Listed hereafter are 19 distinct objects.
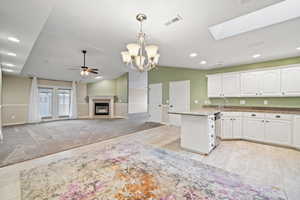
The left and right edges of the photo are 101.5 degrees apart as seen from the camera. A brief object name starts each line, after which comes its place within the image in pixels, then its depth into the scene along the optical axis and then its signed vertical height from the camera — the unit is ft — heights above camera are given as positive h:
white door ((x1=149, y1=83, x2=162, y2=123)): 20.53 -0.07
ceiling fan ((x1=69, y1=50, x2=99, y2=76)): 12.54 +3.29
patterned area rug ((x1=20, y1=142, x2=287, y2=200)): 5.03 -3.83
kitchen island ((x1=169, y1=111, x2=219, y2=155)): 8.98 -2.31
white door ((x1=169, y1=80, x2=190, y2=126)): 17.34 +0.52
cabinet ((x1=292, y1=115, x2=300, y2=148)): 9.45 -2.34
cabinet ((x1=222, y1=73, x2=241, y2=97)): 12.64 +1.83
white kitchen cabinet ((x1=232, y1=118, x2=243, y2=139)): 11.78 -2.53
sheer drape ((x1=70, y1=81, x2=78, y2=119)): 25.32 -0.34
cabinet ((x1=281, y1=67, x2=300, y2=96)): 10.01 +1.72
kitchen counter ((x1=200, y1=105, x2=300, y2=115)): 10.21 -0.72
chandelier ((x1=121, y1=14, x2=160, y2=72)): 6.57 +2.70
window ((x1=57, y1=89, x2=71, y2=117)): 24.63 +0.06
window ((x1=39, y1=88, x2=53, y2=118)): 22.61 +0.05
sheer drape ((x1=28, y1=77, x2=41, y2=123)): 20.72 -0.47
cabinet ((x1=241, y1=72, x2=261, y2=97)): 11.70 +1.80
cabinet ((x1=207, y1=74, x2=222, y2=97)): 13.63 +1.86
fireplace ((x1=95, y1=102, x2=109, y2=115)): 27.84 -1.61
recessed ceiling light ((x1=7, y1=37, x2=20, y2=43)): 8.20 +4.24
